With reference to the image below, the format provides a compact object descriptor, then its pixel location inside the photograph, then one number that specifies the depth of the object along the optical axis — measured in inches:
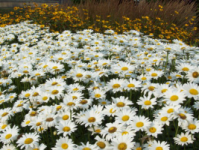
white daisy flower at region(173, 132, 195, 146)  66.8
